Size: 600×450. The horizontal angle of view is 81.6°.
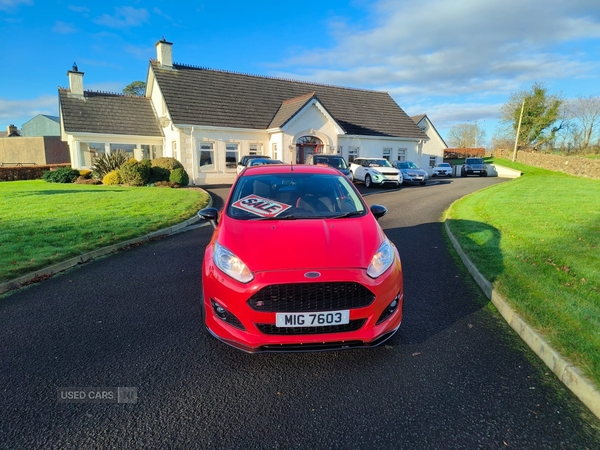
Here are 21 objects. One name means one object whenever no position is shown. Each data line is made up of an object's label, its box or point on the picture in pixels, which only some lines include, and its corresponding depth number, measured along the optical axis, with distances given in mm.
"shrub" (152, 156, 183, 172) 19438
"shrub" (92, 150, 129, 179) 20031
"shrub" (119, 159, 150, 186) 18125
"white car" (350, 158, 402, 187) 19484
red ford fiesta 2904
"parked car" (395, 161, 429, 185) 22109
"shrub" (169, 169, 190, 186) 18562
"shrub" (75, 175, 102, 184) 19648
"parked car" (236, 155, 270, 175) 19173
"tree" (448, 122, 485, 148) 72125
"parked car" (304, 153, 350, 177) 17406
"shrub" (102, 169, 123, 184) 18734
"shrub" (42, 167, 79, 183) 20984
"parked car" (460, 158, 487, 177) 32978
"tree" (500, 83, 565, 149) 43719
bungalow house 21875
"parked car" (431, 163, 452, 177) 32938
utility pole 42125
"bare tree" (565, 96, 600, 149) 44972
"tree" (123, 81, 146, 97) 52656
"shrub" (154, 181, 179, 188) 18234
